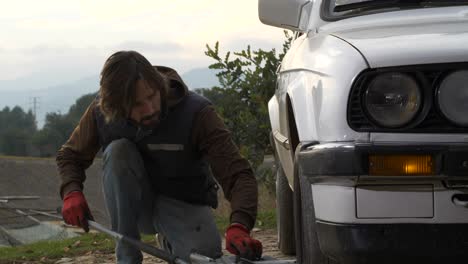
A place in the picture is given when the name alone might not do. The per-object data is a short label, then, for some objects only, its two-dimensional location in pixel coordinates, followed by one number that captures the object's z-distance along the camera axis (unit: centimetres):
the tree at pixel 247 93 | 741
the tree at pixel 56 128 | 5109
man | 339
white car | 244
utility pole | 7676
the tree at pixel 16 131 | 5925
